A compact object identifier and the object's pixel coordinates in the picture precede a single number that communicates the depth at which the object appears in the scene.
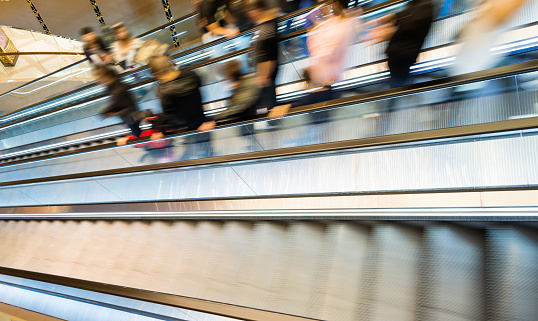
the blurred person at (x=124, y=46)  4.22
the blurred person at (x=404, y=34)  1.96
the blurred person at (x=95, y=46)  4.59
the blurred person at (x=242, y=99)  2.74
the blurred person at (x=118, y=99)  3.58
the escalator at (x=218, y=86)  2.41
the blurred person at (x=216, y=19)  4.04
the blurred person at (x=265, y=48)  2.60
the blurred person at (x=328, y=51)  2.35
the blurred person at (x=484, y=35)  1.64
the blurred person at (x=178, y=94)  3.08
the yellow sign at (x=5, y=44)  12.30
